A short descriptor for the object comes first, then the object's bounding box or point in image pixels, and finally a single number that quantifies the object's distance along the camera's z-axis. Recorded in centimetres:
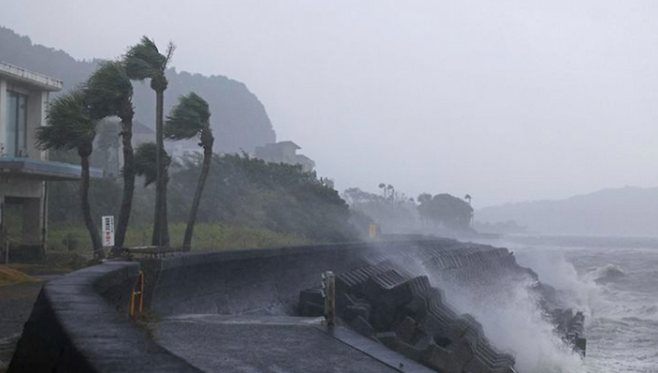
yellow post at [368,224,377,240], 4698
